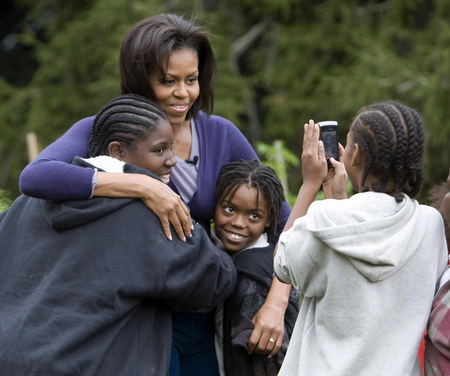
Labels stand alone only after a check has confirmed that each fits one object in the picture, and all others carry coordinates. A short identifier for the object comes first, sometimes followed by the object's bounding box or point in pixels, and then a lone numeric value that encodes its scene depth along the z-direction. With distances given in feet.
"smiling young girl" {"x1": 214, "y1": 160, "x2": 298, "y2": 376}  22.20
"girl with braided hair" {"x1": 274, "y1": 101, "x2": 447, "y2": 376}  18.33
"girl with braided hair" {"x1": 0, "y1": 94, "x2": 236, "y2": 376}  19.30
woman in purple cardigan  20.03
